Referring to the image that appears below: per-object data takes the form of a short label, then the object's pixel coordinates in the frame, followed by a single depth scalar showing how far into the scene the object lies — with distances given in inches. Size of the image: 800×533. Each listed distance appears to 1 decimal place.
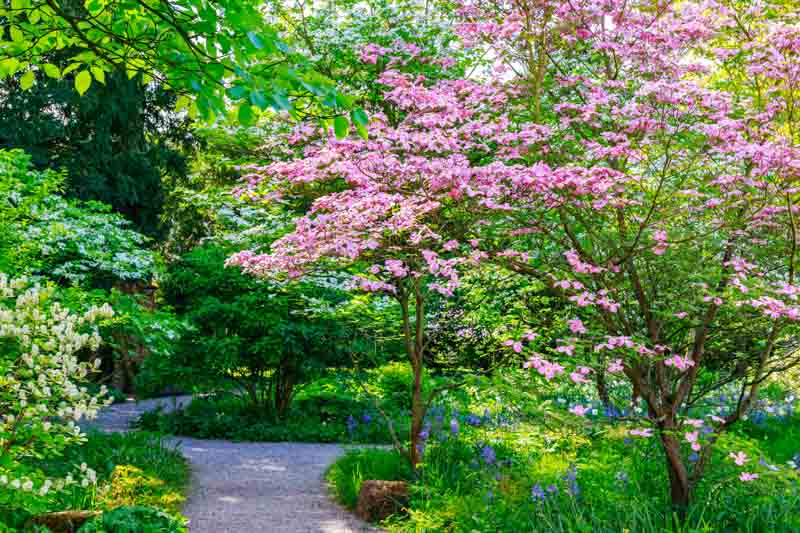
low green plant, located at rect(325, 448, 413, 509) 245.0
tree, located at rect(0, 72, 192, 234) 500.4
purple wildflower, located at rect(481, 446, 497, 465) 213.4
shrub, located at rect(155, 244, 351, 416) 376.5
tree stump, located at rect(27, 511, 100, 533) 173.2
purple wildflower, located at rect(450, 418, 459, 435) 252.1
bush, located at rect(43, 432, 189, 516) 209.5
